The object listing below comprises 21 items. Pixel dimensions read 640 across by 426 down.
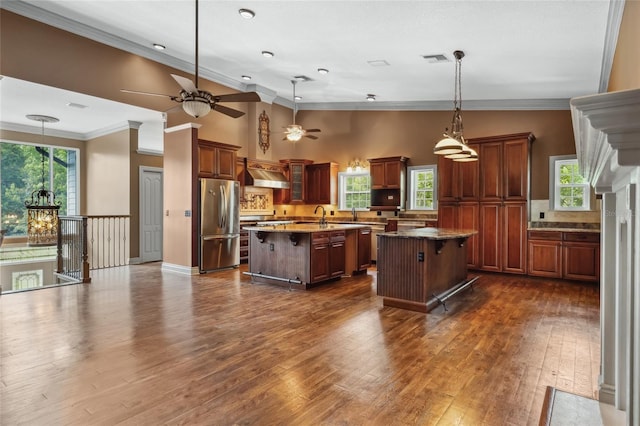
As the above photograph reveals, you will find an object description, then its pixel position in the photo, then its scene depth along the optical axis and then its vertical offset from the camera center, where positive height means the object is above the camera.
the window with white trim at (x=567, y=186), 6.63 +0.43
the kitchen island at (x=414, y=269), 4.33 -0.71
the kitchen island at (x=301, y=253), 5.57 -0.69
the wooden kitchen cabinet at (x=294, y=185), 9.19 +0.63
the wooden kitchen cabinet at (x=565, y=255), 6.04 -0.75
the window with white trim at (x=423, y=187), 7.98 +0.50
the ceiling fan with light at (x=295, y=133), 7.13 +1.50
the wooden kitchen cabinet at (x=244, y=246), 8.00 -0.77
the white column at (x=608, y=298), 2.16 -0.52
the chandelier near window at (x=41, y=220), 8.98 -0.24
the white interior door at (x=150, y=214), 8.54 -0.09
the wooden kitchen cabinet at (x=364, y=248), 6.82 -0.72
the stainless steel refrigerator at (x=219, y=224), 6.89 -0.27
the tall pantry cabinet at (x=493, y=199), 6.64 +0.21
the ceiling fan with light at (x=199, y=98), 3.86 +1.22
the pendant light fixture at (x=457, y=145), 4.64 +0.81
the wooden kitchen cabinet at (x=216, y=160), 7.05 +0.99
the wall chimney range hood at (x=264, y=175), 8.20 +0.81
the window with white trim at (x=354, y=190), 8.87 +0.47
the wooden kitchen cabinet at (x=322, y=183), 9.00 +0.66
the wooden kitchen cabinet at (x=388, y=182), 8.07 +0.62
